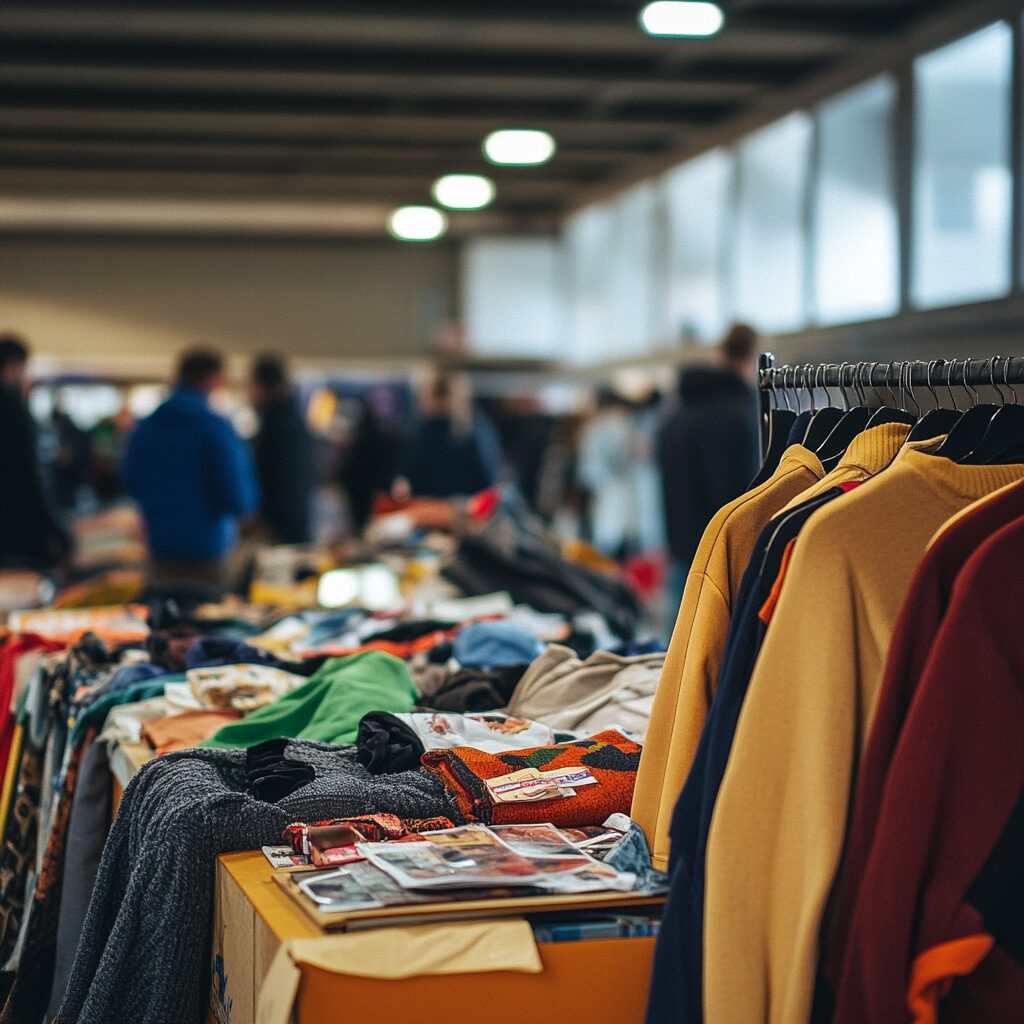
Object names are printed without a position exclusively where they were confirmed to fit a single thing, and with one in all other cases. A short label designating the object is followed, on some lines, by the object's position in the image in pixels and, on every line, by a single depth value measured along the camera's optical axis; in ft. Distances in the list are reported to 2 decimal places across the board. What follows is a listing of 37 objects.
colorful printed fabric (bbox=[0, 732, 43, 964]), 9.36
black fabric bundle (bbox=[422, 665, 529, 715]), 8.46
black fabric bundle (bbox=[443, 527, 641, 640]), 13.48
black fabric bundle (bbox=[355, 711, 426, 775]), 6.94
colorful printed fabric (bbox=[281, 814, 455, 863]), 6.02
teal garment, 8.71
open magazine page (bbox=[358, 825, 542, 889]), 5.52
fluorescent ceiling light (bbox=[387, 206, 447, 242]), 31.94
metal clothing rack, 5.91
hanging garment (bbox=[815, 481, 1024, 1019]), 4.95
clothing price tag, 6.52
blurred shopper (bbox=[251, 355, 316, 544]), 22.68
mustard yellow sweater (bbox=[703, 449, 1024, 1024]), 5.04
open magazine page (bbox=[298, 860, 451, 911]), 5.42
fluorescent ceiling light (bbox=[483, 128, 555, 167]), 26.25
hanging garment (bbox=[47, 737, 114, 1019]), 8.23
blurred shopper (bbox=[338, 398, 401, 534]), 31.71
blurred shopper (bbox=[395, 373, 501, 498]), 24.11
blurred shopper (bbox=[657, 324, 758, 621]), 18.98
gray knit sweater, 6.10
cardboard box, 5.20
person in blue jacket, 17.70
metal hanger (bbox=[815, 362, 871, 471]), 6.48
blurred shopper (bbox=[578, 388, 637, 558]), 34.01
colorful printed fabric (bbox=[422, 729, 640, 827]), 6.49
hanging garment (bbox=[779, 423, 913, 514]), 5.80
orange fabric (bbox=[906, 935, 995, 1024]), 4.72
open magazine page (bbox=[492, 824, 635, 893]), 5.67
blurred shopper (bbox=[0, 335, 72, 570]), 17.94
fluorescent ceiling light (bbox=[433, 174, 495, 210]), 28.50
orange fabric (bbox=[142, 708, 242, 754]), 7.82
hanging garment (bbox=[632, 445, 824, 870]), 5.98
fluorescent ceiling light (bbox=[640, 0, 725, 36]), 19.15
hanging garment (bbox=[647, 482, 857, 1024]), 5.25
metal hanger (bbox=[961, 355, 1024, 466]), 5.61
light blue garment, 9.48
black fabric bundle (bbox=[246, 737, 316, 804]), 6.59
